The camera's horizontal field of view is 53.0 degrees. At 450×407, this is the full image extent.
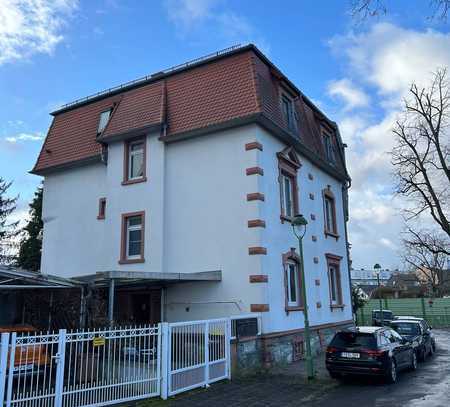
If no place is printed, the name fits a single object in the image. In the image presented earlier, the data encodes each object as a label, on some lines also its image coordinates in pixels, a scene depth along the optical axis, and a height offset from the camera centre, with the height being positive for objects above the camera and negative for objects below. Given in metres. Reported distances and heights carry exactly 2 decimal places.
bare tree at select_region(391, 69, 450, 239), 24.91 +7.88
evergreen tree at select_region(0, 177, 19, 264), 40.79 +7.80
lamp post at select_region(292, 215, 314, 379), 13.13 +0.74
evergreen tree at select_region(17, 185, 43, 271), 29.98 +4.83
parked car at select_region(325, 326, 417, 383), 12.28 -1.34
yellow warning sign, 9.52 -0.61
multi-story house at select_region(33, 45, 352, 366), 15.88 +4.47
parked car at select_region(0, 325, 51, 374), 8.34 -0.82
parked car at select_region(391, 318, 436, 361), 17.32 -1.22
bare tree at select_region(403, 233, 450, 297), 54.27 +4.10
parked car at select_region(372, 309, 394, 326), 39.08 -0.92
